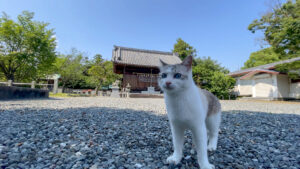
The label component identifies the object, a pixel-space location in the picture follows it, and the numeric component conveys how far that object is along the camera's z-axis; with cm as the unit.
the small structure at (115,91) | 1458
